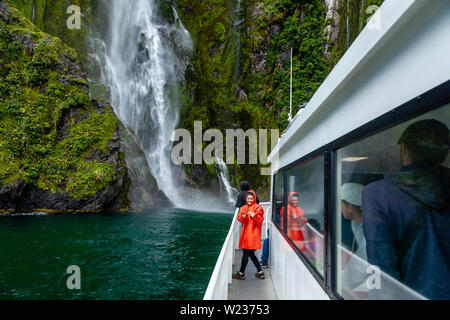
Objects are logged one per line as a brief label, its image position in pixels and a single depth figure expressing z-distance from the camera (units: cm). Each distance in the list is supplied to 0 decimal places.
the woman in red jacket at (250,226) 457
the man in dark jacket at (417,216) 107
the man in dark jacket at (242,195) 507
